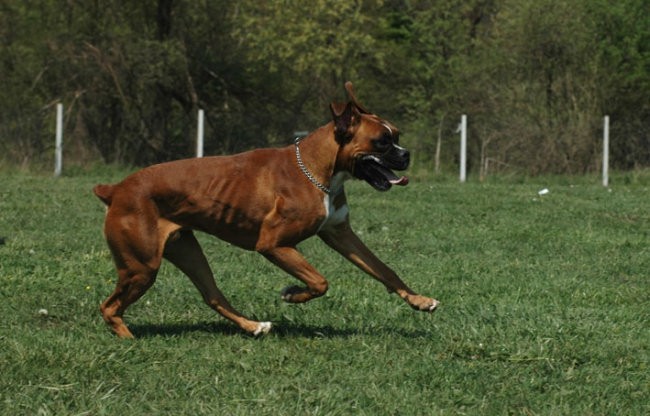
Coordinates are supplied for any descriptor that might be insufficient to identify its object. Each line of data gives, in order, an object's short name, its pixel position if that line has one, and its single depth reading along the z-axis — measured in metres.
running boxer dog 6.56
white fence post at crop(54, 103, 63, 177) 23.98
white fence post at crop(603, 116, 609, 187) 24.28
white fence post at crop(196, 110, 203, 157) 24.69
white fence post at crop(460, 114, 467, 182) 24.58
